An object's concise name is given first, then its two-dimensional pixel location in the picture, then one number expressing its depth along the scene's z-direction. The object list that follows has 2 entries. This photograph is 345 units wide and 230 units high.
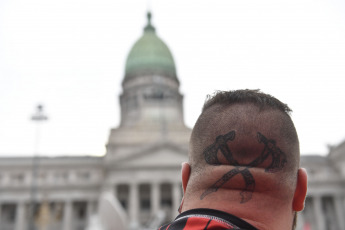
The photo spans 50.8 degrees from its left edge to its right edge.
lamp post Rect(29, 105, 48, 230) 36.78
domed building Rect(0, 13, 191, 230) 48.56
